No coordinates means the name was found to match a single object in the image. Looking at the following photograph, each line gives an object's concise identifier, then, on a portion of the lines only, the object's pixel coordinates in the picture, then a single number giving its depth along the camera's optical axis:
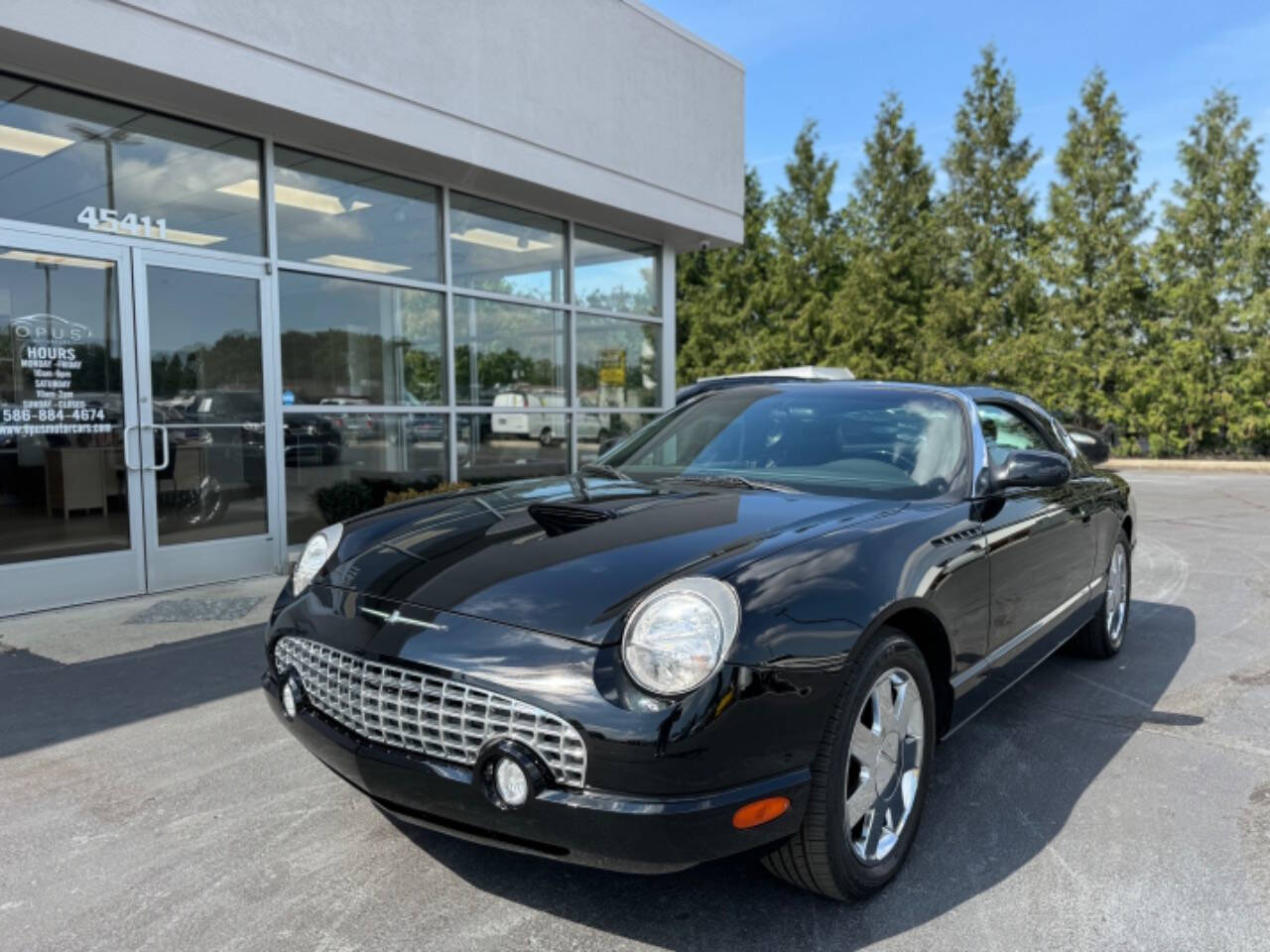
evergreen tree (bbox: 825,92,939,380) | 22.05
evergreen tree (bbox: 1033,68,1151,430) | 21.47
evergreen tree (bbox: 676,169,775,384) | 23.64
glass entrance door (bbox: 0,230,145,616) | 5.97
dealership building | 6.09
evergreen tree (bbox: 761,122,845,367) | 22.94
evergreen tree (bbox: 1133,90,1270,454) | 20.42
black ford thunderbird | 2.06
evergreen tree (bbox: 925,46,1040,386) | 21.92
